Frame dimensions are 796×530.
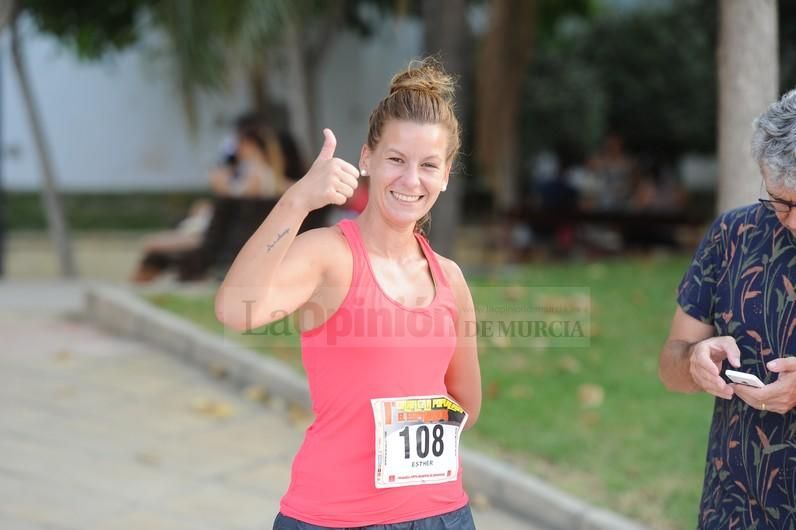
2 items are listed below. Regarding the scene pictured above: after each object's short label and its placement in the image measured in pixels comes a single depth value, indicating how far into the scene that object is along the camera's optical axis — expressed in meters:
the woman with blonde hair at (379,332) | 4.79
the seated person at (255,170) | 19.14
